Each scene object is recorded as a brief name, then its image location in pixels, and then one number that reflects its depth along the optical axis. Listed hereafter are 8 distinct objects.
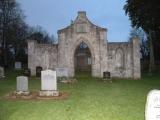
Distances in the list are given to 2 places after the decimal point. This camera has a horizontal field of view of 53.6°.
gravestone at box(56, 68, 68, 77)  13.88
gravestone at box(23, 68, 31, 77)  15.96
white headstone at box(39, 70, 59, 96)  8.97
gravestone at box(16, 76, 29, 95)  9.10
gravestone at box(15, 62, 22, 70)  21.77
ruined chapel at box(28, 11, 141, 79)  16.38
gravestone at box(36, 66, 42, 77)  15.95
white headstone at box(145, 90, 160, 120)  3.62
